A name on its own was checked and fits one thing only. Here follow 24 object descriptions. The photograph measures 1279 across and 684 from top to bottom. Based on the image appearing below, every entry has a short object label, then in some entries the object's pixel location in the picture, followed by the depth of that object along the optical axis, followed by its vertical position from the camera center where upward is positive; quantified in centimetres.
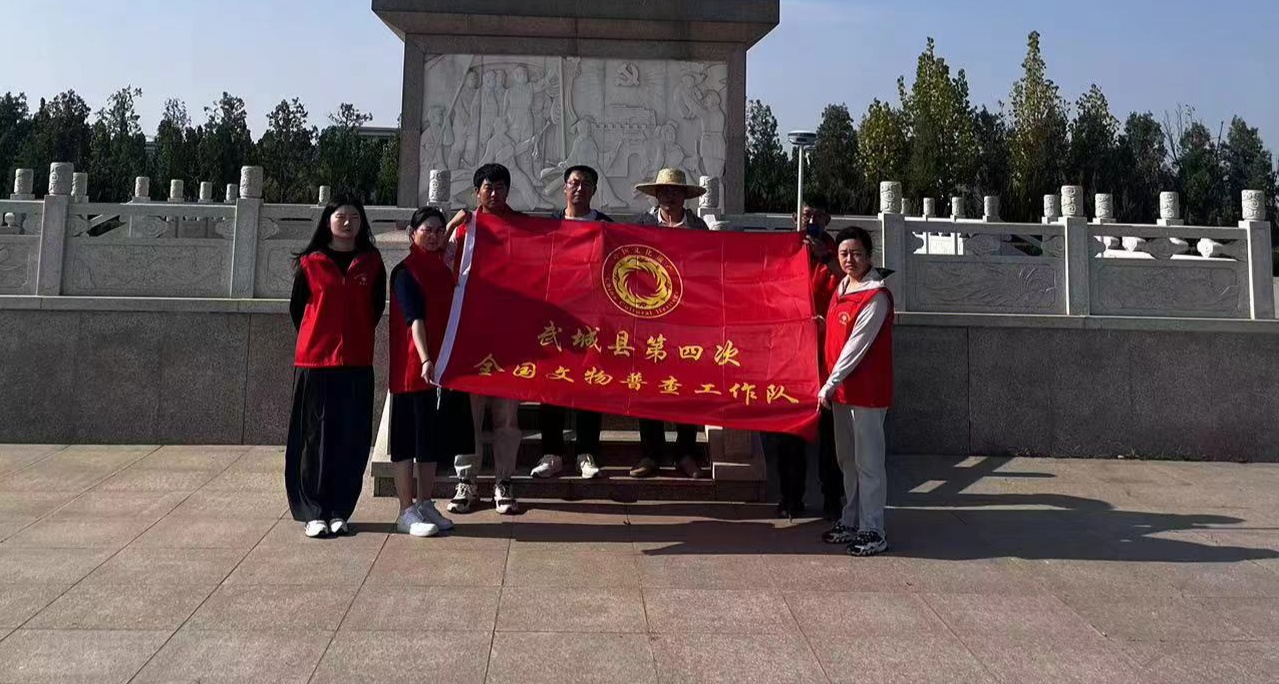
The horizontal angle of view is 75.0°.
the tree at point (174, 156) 3450 +961
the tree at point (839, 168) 3550 +1013
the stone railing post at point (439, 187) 734 +179
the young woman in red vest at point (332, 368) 426 +11
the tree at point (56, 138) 3500 +1058
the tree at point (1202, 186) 3525 +926
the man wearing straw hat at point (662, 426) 514 -18
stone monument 850 +309
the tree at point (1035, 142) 3266 +1013
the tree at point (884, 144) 3275 +1000
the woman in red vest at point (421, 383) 430 +4
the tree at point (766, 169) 3544 +1025
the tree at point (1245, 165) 3672 +1095
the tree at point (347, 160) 3541 +1000
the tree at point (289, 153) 3516 +1013
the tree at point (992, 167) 3366 +942
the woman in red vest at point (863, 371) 411 +13
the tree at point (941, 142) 3175 +981
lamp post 1254 +388
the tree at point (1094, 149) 3309 +1012
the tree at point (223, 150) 3447 +997
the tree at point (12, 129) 3684 +1182
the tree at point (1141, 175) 3438 +960
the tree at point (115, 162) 3400 +933
